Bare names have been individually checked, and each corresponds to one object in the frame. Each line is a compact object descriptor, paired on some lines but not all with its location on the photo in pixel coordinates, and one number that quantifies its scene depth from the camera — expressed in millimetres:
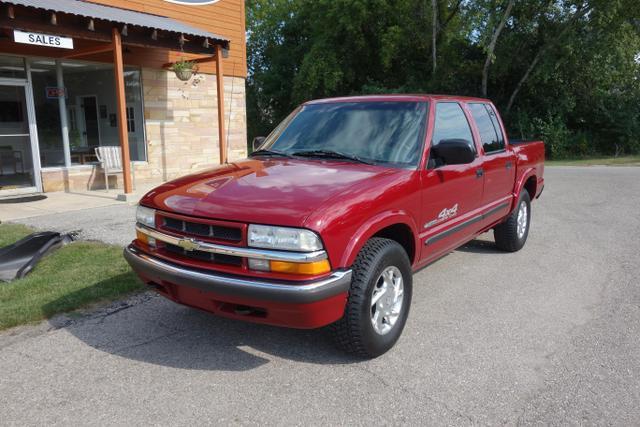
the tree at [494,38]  19359
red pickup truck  3143
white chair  11125
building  9609
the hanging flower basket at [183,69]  11922
